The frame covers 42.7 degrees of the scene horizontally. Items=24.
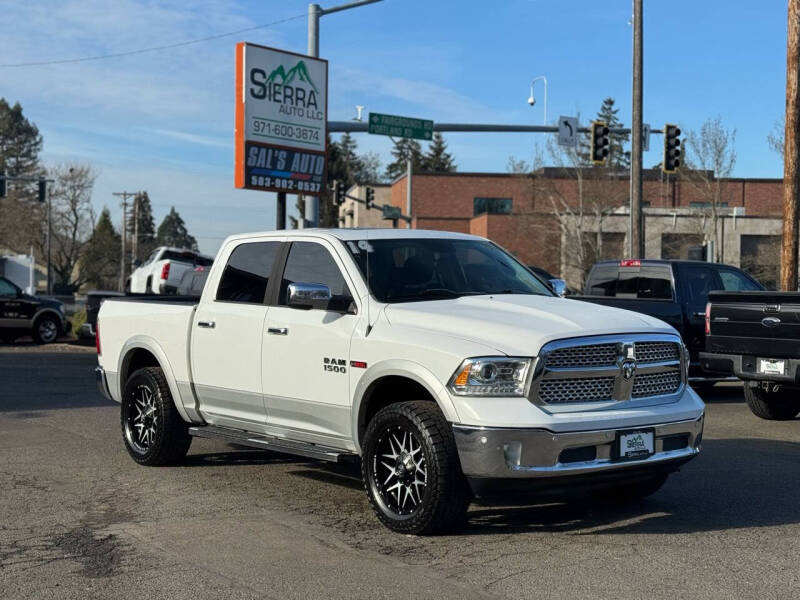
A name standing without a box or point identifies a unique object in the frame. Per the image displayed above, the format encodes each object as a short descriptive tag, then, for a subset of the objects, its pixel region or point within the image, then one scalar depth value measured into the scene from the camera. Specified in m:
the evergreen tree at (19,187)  82.25
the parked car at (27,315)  25.86
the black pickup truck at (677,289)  14.60
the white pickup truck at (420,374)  6.10
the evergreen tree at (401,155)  133.00
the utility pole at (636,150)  24.06
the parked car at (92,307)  20.65
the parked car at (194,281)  25.50
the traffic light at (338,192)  40.47
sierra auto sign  23.06
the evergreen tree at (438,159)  123.31
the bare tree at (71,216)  82.88
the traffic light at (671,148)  27.38
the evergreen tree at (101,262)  87.44
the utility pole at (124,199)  98.65
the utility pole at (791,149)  19.34
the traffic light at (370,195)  43.20
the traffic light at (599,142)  27.18
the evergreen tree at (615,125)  109.29
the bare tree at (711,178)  51.38
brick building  52.94
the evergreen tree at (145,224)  150.31
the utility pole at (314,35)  23.47
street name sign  27.84
